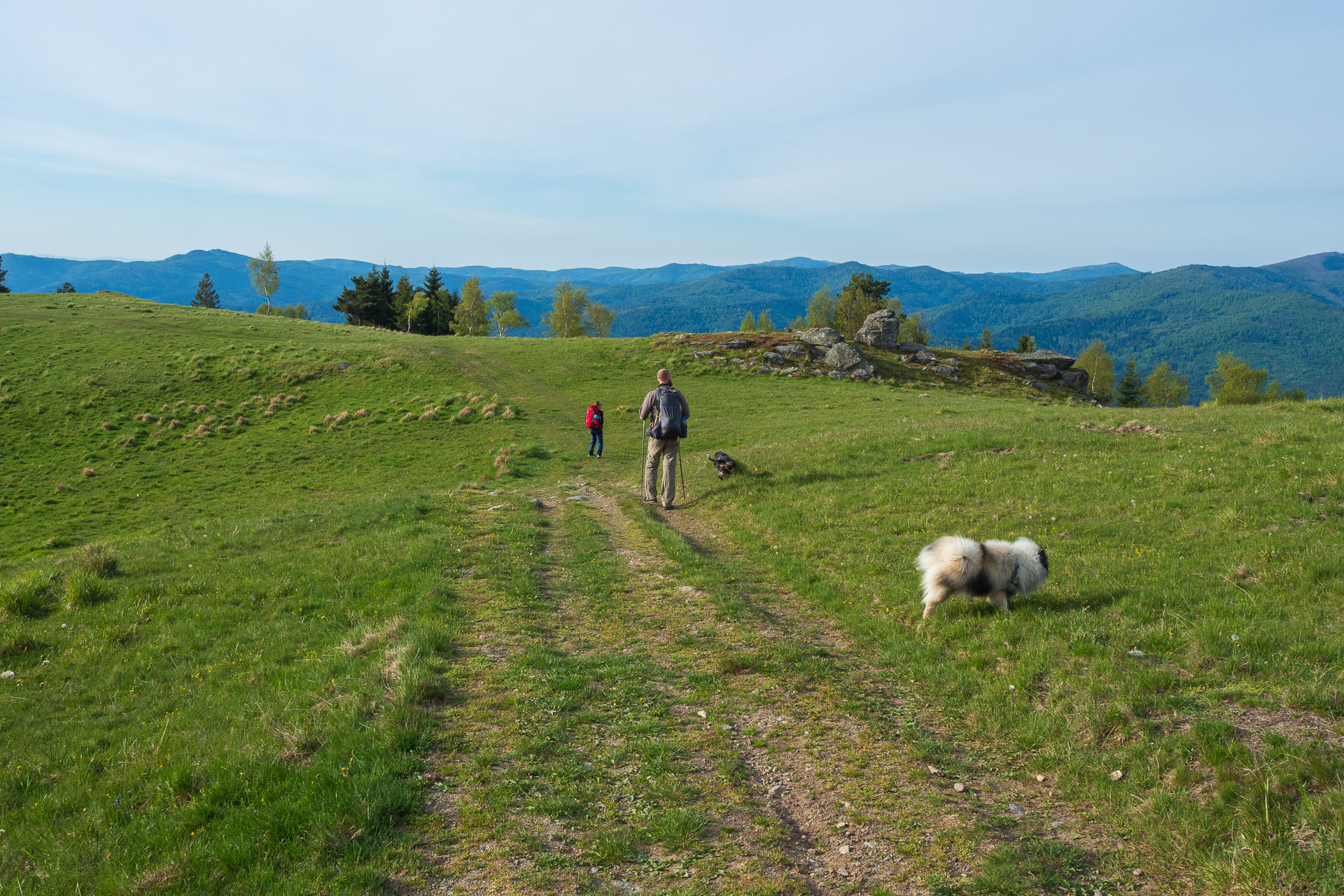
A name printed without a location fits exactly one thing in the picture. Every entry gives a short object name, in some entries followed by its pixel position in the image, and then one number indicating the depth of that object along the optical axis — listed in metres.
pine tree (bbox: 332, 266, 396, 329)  104.19
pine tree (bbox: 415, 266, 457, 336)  107.69
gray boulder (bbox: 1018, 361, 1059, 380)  66.75
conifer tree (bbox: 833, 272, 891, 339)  103.12
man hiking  20.44
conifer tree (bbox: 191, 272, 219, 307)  153.88
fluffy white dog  10.00
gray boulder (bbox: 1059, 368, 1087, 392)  67.44
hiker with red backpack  30.64
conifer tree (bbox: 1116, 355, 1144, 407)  111.12
